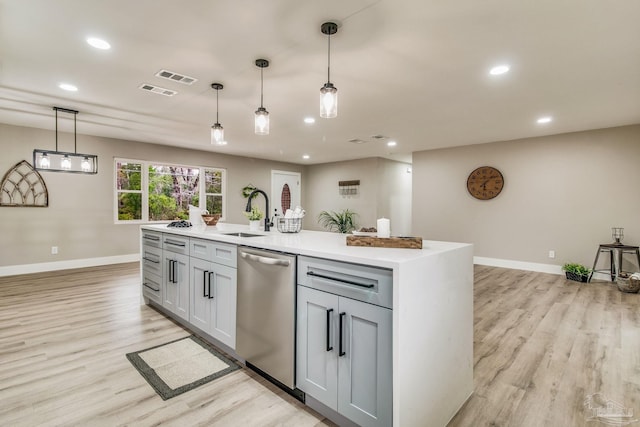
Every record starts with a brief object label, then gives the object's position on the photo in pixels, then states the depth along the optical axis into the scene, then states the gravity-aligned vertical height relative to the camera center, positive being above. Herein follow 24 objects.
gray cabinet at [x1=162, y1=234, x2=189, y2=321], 2.80 -0.64
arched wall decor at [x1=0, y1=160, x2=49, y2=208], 4.97 +0.32
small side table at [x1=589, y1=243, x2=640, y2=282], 4.52 -0.66
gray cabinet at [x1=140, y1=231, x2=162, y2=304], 3.23 -0.64
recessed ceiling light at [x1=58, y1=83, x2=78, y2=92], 3.30 +1.32
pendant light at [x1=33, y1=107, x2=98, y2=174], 3.57 +0.55
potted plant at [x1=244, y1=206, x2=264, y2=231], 3.01 -0.08
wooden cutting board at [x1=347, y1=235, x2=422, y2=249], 1.67 -0.18
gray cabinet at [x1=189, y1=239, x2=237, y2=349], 2.29 -0.65
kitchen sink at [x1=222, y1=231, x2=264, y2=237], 2.63 -0.22
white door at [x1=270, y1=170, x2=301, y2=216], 8.93 +0.55
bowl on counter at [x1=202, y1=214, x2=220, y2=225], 3.47 -0.12
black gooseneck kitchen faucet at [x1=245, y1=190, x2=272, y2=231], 2.81 -0.03
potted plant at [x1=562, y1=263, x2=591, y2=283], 4.82 -0.99
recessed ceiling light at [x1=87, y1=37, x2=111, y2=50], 2.38 +1.31
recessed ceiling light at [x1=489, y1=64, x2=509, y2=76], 2.77 +1.30
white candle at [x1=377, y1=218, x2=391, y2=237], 1.84 -0.11
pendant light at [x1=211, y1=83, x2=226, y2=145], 2.97 +0.72
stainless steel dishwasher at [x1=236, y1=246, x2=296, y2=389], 1.83 -0.66
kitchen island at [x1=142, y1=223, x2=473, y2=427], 1.32 -0.54
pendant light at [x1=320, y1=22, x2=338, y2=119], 2.05 +0.72
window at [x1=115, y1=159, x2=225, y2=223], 6.17 +0.39
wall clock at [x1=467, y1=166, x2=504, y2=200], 5.98 +0.55
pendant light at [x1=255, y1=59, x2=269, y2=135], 2.55 +0.72
